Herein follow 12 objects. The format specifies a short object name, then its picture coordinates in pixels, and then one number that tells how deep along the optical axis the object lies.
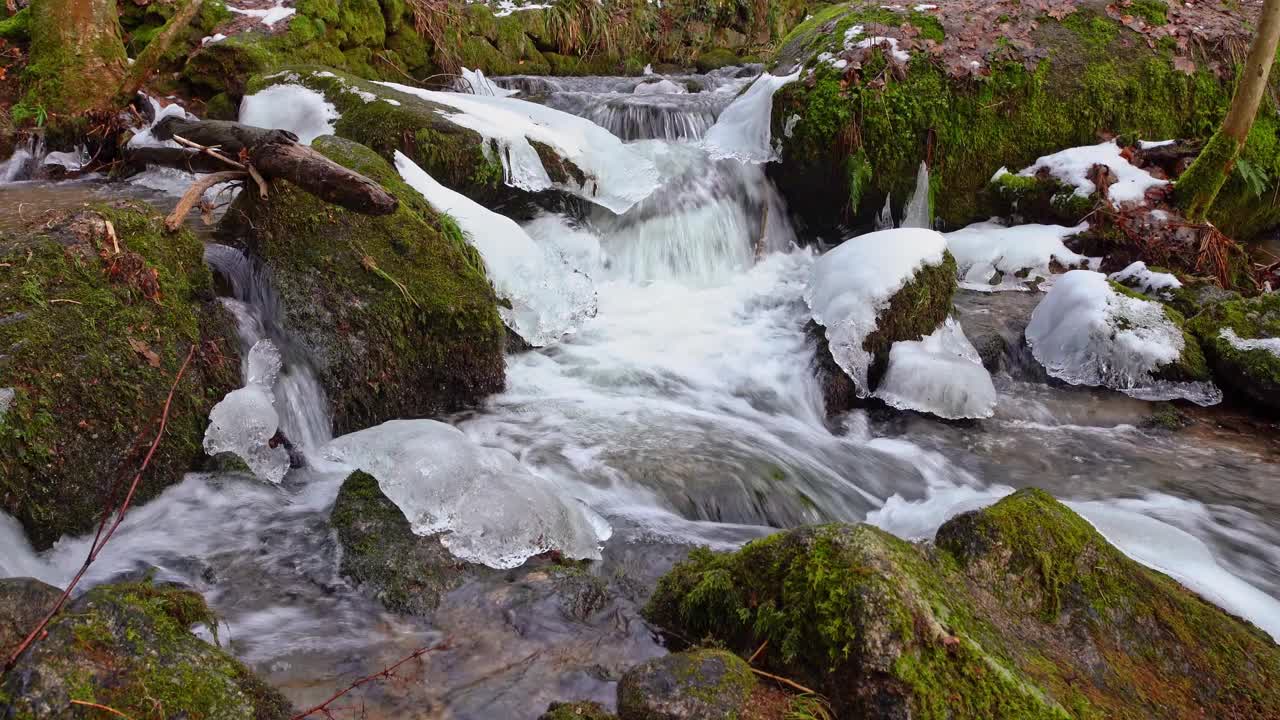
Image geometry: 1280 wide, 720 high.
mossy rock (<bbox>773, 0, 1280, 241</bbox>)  7.88
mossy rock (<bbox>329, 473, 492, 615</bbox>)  3.12
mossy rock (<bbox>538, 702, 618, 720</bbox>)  2.27
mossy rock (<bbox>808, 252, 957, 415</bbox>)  5.60
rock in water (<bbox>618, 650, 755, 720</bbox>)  2.07
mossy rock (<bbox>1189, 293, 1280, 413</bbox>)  5.68
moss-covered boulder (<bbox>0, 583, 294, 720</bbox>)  1.70
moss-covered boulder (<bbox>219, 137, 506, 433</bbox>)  4.32
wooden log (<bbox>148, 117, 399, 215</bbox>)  4.25
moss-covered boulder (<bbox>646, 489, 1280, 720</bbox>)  2.09
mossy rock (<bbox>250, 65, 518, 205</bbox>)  6.13
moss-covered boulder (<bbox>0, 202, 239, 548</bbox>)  3.06
